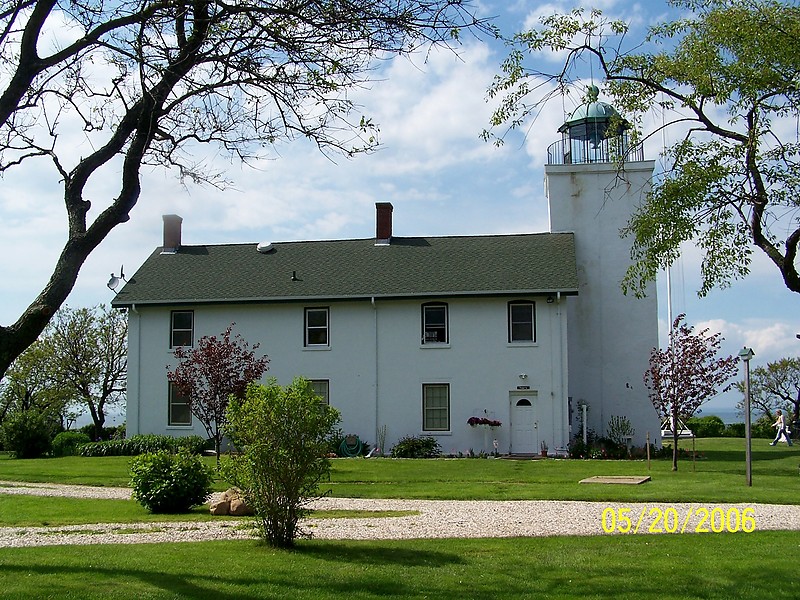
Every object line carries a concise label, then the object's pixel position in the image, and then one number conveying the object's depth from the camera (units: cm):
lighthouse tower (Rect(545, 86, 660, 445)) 3161
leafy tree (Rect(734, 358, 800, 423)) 4541
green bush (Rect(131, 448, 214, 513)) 1534
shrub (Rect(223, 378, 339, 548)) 1137
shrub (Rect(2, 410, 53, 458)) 3128
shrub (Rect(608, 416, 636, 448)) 3089
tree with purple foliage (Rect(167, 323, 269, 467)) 2347
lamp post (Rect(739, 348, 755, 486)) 1747
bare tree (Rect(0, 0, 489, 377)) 862
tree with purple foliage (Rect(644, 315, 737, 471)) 2147
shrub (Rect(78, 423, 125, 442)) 3775
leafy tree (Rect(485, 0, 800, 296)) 1028
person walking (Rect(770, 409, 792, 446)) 3316
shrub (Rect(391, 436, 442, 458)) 2948
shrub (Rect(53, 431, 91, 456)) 3341
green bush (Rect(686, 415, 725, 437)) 4362
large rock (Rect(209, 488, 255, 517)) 1453
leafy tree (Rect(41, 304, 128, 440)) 4219
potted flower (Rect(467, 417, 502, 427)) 2972
